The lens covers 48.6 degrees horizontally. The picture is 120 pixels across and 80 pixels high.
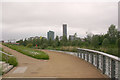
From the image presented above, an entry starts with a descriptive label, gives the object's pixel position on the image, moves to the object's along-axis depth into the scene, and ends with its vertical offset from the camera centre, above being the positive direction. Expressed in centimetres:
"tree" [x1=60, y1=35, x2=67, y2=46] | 2992 -69
